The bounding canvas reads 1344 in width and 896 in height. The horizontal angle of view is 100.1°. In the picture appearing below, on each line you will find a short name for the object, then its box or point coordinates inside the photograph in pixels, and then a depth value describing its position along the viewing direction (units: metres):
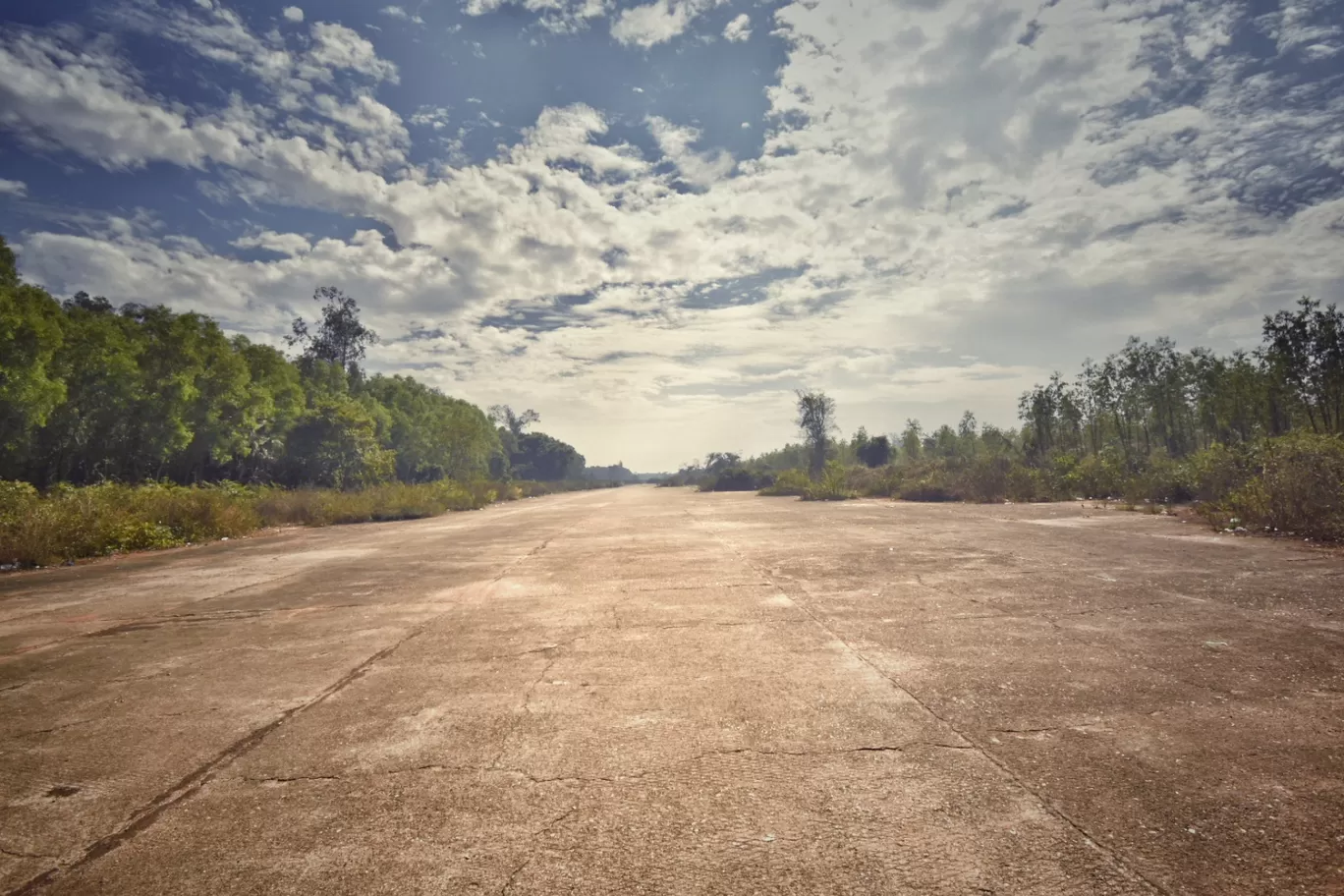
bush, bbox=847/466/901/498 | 29.75
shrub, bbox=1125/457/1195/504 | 16.64
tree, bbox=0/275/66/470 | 17.23
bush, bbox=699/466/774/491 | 52.62
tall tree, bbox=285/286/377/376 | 50.09
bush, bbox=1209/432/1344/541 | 8.77
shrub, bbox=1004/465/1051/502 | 22.27
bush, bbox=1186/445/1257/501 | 13.52
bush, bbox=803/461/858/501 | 29.03
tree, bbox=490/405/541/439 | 97.19
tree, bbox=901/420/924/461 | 62.88
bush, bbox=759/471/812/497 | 36.83
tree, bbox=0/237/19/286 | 18.52
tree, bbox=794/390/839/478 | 52.28
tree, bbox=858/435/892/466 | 60.09
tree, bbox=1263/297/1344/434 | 24.30
